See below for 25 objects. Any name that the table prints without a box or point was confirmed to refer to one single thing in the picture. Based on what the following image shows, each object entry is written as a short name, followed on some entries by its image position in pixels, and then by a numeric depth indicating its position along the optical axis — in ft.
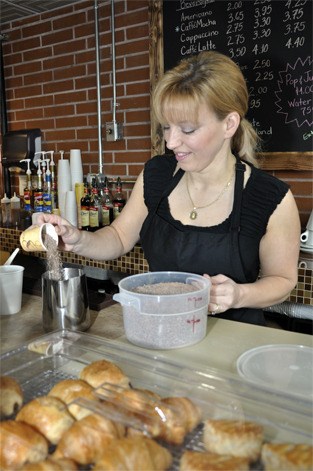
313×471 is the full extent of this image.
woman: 4.56
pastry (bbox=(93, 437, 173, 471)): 1.98
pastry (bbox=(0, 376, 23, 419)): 2.46
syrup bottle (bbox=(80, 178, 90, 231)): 8.76
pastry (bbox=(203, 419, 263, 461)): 2.12
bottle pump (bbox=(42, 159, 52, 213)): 10.05
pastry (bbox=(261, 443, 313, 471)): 1.94
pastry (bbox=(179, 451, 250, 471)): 1.98
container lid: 2.93
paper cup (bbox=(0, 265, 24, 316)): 4.17
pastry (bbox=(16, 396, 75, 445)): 2.31
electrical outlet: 9.52
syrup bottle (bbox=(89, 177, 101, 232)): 8.73
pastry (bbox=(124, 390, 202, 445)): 2.22
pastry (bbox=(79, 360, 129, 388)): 2.65
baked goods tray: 2.26
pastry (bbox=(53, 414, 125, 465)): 2.12
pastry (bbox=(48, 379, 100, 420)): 2.42
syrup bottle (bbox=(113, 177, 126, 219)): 9.05
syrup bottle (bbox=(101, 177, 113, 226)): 8.93
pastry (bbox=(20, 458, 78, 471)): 2.01
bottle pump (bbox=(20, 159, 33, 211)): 10.59
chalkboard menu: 7.19
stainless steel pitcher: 3.67
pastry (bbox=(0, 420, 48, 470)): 2.10
